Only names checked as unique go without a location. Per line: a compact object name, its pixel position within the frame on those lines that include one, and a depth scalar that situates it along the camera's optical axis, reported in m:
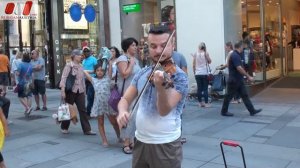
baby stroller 11.98
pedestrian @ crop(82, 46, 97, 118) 10.19
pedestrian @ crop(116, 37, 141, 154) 6.62
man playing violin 2.91
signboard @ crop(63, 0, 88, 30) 17.88
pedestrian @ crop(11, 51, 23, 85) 15.79
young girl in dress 7.20
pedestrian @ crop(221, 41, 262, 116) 9.64
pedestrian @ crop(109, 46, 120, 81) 7.12
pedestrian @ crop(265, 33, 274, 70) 14.91
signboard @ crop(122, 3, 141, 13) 15.00
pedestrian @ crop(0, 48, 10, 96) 13.12
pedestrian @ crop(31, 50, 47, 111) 11.65
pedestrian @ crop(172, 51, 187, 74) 7.56
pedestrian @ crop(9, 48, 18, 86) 16.73
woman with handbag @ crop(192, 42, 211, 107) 11.12
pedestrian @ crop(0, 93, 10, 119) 8.72
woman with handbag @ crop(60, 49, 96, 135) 8.06
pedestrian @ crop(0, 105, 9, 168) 5.12
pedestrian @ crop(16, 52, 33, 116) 10.95
